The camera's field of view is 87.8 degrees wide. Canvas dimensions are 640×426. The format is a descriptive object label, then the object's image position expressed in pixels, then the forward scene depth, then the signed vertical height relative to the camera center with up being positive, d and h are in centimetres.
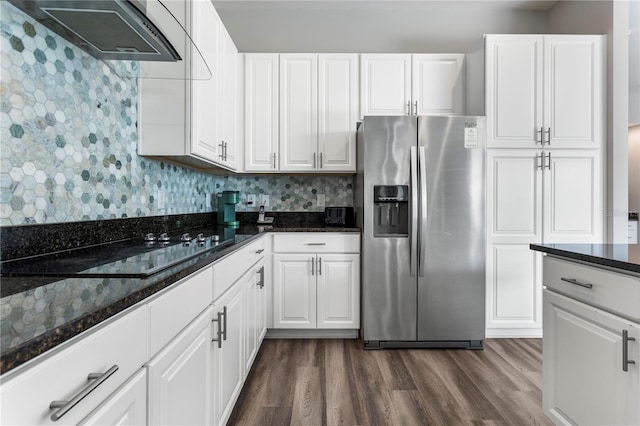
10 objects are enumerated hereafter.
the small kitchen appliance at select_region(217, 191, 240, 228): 293 +3
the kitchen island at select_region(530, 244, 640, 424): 106 -43
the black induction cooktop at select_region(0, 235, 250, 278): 89 -16
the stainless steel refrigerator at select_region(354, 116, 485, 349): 253 -19
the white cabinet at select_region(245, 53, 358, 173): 293 +89
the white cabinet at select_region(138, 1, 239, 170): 181 +60
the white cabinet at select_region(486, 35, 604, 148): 271 +101
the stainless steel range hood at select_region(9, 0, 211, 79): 107 +67
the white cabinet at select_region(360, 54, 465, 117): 292 +114
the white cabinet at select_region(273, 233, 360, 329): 271 -56
